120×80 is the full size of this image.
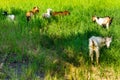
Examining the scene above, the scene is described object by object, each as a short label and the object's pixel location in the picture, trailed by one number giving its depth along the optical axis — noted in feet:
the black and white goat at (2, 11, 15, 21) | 32.12
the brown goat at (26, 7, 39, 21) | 32.13
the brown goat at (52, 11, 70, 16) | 33.12
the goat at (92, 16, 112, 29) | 30.27
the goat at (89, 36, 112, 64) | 24.11
